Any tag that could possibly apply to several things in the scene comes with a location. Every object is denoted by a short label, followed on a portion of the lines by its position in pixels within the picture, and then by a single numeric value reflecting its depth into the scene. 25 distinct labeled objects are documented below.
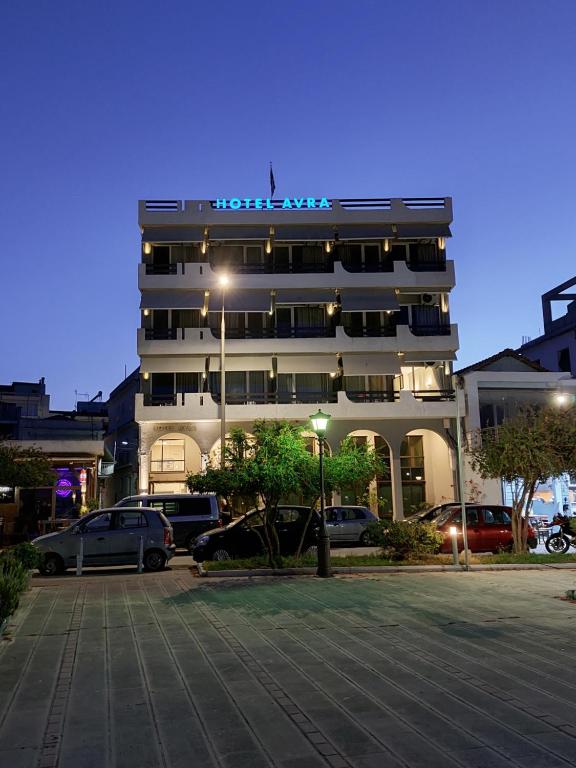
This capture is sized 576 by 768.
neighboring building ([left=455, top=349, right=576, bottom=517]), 35.16
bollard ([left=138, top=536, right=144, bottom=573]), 17.58
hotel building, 35.94
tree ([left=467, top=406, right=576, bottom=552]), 18.81
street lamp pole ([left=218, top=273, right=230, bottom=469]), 29.17
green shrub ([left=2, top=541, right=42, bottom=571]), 15.53
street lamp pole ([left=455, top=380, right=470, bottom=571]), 16.80
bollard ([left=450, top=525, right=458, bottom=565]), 16.55
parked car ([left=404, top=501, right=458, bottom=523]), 22.94
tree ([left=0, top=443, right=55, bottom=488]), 24.86
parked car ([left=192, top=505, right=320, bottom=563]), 18.83
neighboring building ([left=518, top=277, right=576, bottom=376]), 48.03
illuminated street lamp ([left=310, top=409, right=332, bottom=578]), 15.67
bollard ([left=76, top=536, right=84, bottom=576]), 17.20
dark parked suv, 23.64
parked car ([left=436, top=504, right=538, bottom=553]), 20.72
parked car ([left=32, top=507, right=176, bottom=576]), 17.75
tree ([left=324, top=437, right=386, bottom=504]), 19.36
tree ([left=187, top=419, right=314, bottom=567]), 16.77
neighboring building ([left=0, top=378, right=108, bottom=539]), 29.30
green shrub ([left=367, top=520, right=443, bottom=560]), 18.11
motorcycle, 21.95
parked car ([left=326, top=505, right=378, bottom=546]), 25.02
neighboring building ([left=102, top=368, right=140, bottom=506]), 45.98
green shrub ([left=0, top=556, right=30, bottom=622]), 9.11
